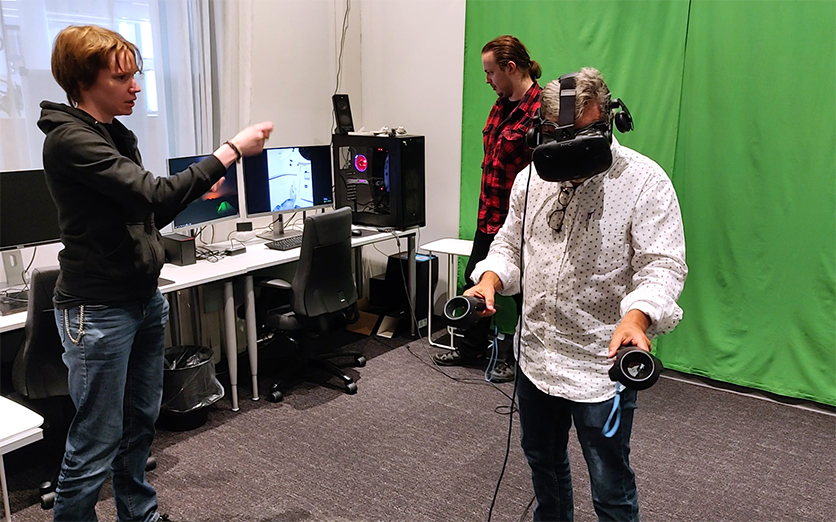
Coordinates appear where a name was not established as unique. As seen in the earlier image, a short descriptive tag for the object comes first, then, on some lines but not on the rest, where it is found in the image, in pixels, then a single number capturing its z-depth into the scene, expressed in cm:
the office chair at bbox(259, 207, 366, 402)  302
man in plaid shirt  293
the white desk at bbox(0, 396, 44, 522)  151
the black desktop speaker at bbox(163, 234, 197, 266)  296
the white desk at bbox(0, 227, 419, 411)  279
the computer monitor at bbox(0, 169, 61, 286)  244
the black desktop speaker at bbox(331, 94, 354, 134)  406
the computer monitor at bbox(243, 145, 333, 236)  343
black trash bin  279
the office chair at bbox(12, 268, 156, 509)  213
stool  376
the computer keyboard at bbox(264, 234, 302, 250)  338
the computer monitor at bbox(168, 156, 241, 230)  304
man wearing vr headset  134
